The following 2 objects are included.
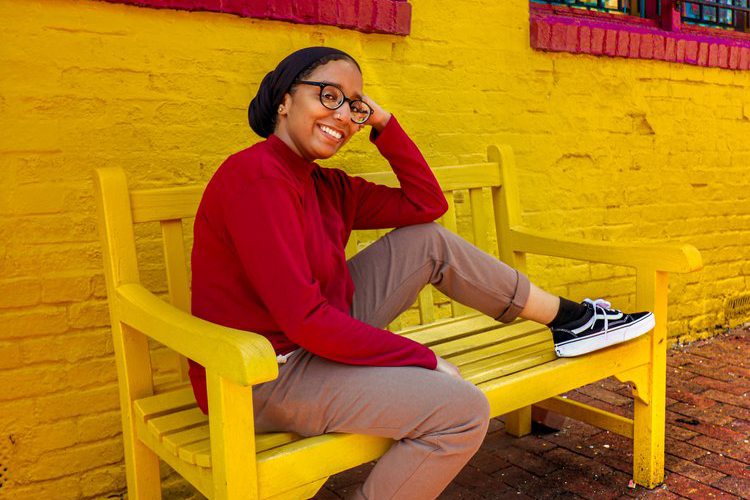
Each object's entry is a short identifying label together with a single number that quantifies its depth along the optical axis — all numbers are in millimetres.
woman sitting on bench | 1850
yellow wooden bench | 1707
